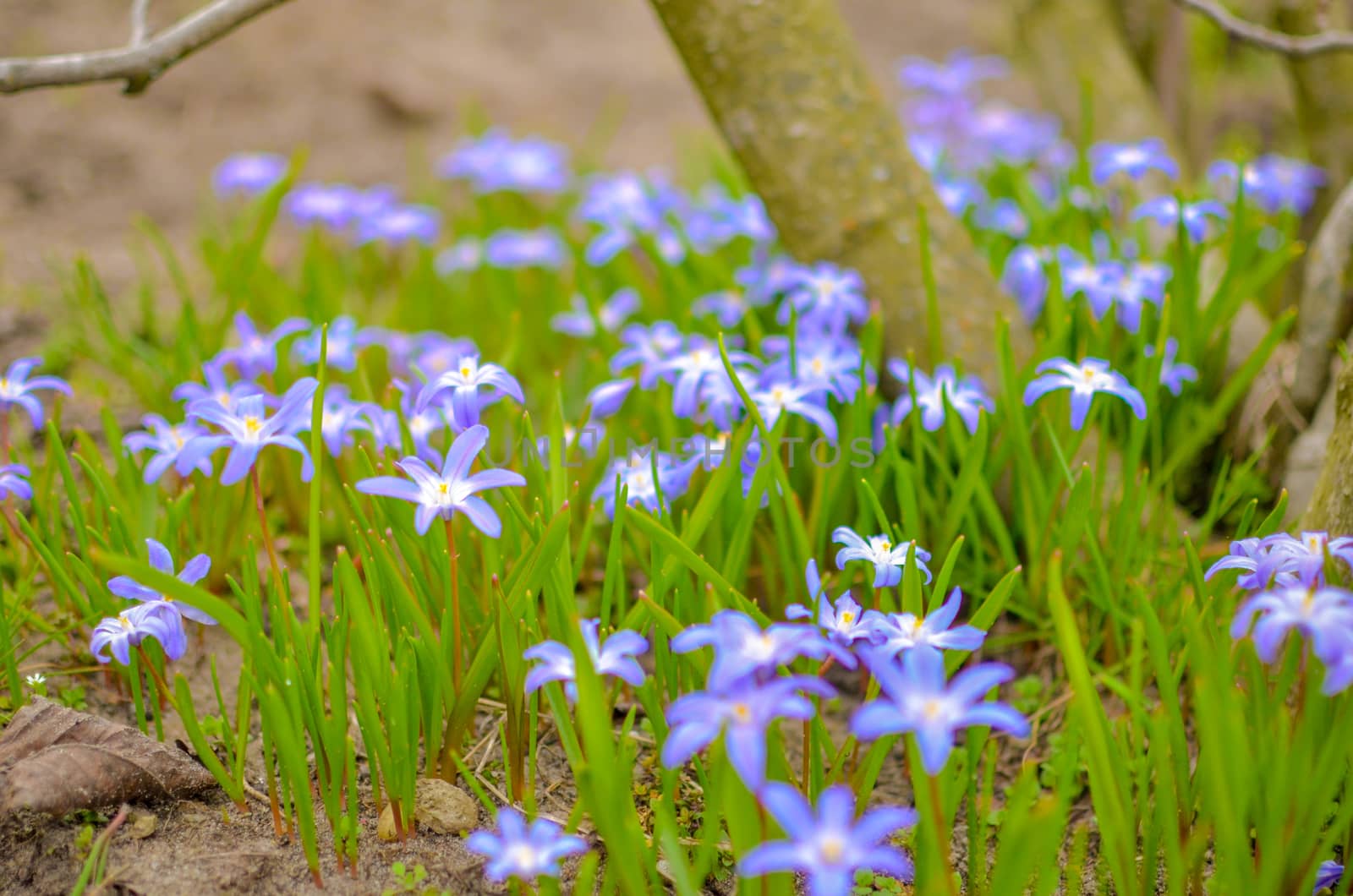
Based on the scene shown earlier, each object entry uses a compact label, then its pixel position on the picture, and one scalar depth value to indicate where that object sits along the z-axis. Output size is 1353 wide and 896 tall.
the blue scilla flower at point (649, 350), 1.31
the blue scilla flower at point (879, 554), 1.21
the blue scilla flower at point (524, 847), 1.15
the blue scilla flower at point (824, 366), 1.30
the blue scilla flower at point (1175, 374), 1.30
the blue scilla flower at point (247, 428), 1.22
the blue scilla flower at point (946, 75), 1.85
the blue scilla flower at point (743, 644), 1.15
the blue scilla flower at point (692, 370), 1.29
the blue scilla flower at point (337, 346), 1.34
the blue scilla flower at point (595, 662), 1.17
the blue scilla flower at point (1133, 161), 1.37
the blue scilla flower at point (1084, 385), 1.25
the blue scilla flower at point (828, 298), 1.34
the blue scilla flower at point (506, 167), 1.95
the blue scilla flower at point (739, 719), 1.14
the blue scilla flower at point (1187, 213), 1.33
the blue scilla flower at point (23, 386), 1.27
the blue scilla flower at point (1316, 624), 1.15
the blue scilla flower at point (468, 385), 1.23
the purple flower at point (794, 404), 1.27
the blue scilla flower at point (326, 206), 1.78
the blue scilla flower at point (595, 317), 1.46
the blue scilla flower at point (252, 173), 1.82
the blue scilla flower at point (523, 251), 1.72
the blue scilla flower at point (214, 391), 1.29
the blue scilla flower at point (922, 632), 1.18
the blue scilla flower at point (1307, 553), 1.18
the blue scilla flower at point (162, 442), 1.25
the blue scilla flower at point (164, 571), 1.21
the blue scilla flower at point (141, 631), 1.21
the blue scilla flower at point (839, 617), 1.19
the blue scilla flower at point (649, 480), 1.26
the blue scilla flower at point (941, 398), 1.29
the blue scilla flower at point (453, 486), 1.19
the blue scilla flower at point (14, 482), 1.24
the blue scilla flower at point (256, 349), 1.32
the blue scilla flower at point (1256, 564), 1.19
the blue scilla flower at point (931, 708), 1.14
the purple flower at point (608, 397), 1.31
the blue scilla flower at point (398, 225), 1.77
